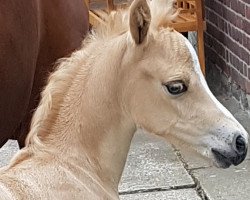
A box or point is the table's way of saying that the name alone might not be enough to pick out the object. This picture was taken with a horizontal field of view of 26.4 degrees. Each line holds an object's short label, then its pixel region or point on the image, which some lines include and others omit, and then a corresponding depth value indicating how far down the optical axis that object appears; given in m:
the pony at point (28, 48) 2.24
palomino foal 1.79
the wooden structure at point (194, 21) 3.99
